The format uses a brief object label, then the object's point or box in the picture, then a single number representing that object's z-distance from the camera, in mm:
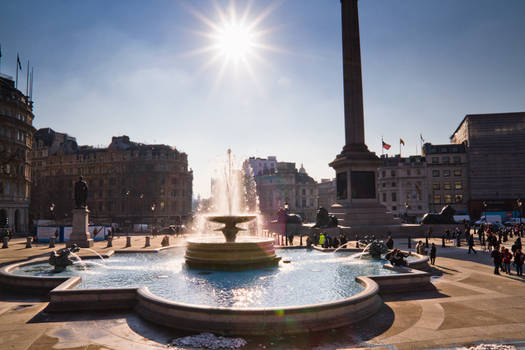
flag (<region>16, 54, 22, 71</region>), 55878
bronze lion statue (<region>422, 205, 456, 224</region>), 38344
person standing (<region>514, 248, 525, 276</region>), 15453
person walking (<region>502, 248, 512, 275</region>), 15836
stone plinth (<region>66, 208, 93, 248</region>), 27406
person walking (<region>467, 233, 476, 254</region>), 22578
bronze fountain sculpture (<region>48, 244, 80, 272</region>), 15547
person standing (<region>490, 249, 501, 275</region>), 15562
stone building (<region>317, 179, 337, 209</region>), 131125
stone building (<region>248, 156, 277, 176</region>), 131500
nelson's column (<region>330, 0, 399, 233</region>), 35469
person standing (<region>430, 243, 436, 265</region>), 18375
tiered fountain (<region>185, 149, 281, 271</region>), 15359
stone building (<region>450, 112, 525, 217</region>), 76125
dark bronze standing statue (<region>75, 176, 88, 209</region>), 28133
